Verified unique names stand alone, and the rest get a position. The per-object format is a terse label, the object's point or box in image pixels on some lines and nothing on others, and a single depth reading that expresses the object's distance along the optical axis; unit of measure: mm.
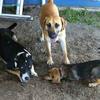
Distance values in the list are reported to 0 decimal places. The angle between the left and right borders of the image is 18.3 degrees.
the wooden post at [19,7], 7004
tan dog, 5016
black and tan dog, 4734
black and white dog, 4715
